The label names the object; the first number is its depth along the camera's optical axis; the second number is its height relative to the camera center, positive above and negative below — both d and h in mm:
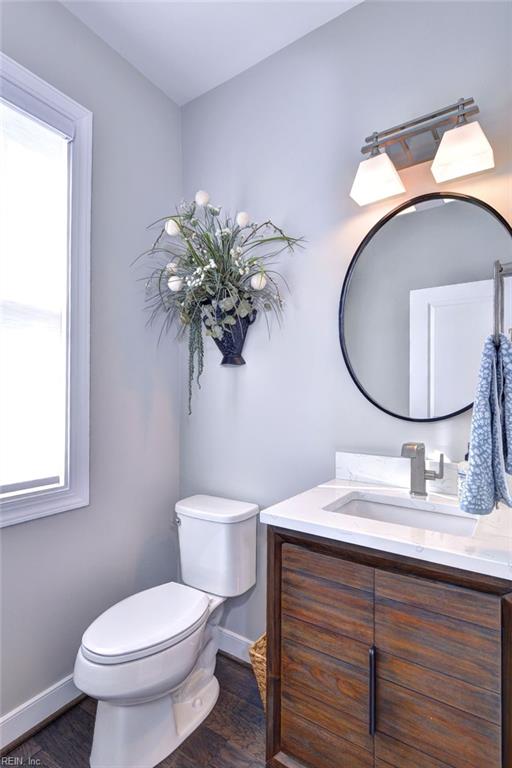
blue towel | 964 -125
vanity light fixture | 1279 +794
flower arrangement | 1757 +468
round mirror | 1361 +290
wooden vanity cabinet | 913 -712
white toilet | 1238 -858
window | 1455 +334
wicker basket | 1495 -1034
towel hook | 1019 +239
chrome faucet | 1340 -292
